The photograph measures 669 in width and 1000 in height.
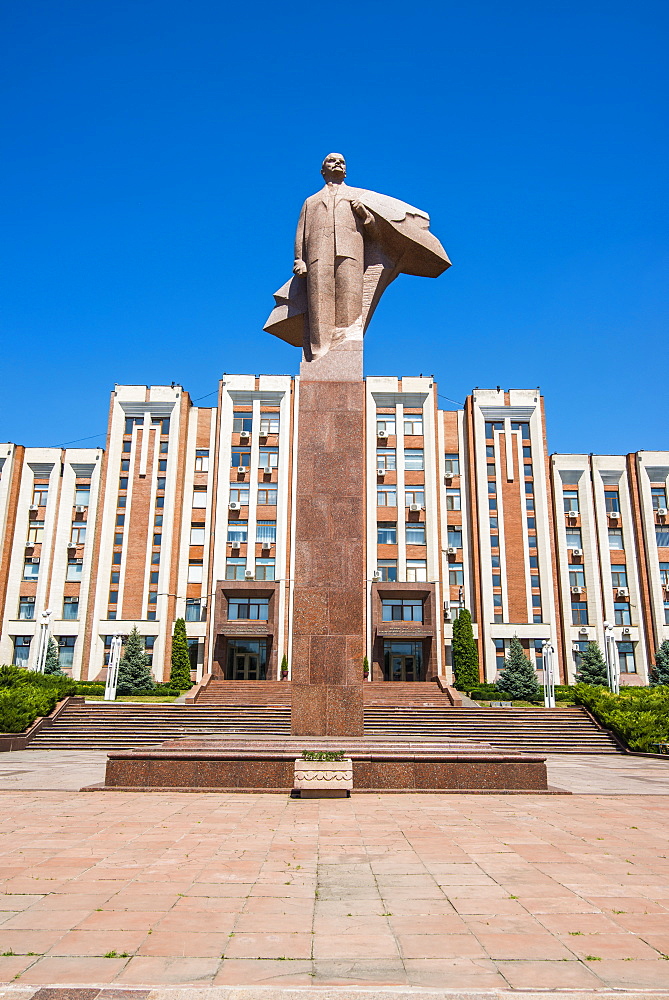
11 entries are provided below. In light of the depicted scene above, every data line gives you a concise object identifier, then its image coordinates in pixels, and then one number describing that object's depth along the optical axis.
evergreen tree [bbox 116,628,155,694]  31.69
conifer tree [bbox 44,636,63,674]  35.84
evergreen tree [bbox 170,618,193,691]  33.94
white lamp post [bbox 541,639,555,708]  26.08
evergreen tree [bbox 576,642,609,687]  34.53
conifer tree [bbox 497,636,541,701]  30.64
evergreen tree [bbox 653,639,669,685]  34.97
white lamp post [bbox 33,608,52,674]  26.28
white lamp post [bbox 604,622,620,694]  25.23
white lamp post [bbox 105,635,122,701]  26.66
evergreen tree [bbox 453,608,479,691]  34.56
